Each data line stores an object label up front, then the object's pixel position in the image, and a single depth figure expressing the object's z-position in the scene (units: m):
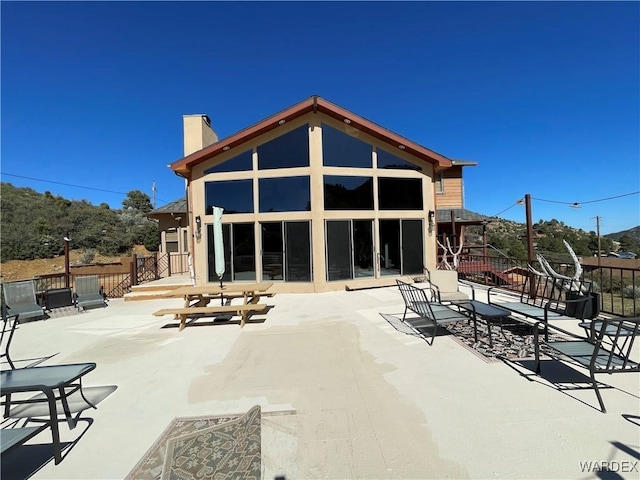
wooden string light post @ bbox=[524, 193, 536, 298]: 7.20
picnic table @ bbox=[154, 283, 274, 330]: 5.88
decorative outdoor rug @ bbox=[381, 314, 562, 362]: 3.97
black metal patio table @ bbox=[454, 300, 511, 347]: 4.27
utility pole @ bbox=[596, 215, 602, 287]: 33.11
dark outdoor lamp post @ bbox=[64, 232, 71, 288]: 9.29
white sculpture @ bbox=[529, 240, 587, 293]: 4.65
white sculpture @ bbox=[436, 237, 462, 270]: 10.44
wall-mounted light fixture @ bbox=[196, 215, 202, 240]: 10.22
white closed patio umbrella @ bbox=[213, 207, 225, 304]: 7.07
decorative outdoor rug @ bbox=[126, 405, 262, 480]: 1.09
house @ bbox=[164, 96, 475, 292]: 9.92
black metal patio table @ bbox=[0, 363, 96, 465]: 2.23
